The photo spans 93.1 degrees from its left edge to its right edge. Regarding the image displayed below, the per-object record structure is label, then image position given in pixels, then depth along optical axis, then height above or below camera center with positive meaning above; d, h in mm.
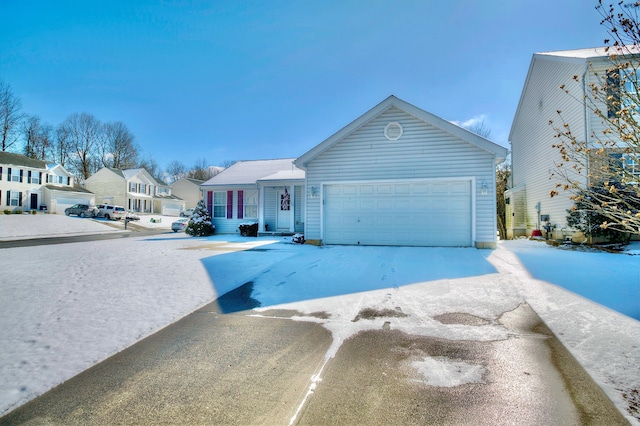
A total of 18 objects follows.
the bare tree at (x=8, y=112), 35375 +12684
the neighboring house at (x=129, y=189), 39606 +3844
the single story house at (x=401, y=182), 10102 +1270
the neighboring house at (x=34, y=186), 31688 +3524
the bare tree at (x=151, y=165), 56425 +10065
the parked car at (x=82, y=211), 33438 +703
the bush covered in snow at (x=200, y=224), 16766 -352
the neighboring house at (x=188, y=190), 50597 +4572
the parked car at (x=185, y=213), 39612 +604
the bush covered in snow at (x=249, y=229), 15875 -596
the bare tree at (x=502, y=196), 21625 +1716
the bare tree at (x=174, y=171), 69188 +10655
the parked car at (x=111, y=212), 33156 +599
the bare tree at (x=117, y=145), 47594 +11621
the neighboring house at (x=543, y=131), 11250 +4064
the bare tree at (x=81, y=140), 45156 +11909
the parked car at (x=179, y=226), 21391 -596
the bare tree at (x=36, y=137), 40656 +11129
